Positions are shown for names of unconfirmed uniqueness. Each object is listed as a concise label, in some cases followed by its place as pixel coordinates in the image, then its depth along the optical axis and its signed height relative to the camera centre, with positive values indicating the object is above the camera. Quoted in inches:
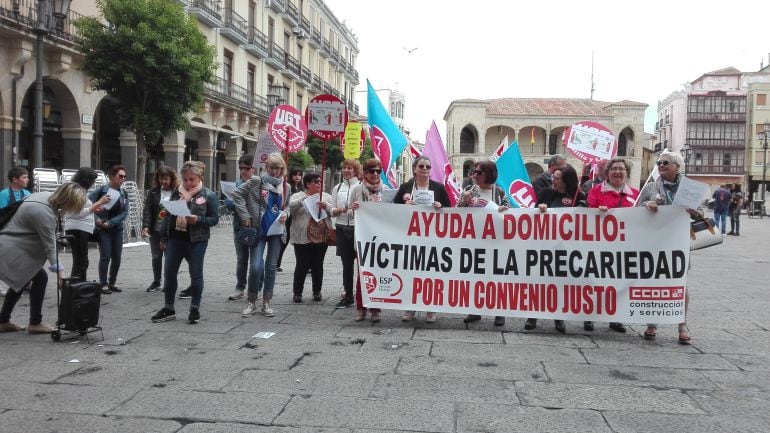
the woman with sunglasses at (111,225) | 312.8 -15.0
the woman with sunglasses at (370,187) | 268.4 +6.3
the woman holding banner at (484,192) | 246.8 +4.6
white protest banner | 232.4 -22.2
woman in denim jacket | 245.1 -15.4
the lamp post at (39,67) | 483.8 +104.3
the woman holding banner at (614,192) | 235.9 +5.7
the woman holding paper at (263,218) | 260.1 -8.1
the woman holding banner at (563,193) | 248.2 +5.0
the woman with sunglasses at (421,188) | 250.7 +5.9
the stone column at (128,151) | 870.4 +64.3
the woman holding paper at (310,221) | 283.1 -9.9
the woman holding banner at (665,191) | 227.8 +6.3
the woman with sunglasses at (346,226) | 279.3 -11.5
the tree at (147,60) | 648.4 +145.8
